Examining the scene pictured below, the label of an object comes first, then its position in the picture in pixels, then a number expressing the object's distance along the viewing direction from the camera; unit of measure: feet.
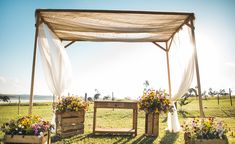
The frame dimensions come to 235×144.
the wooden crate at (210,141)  13.72
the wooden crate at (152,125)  23.12
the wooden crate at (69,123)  21.84
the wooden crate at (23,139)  13.87
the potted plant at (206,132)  13.76
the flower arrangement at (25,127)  14.16
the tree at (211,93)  224.12
